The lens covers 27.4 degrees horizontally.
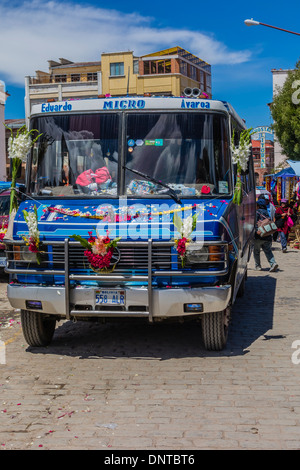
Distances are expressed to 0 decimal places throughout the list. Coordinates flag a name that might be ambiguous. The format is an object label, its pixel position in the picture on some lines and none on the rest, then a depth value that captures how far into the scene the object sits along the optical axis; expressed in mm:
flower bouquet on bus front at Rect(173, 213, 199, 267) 6191
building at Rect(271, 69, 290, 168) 70312
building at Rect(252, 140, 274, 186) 75850
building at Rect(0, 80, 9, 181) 56969
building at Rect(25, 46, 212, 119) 69938
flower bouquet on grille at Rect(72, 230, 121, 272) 6301
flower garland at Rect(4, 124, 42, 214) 7230
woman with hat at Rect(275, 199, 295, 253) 19141
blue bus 6324
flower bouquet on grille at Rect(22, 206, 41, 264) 6473
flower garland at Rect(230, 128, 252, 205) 7098
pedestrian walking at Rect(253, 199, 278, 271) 14453
